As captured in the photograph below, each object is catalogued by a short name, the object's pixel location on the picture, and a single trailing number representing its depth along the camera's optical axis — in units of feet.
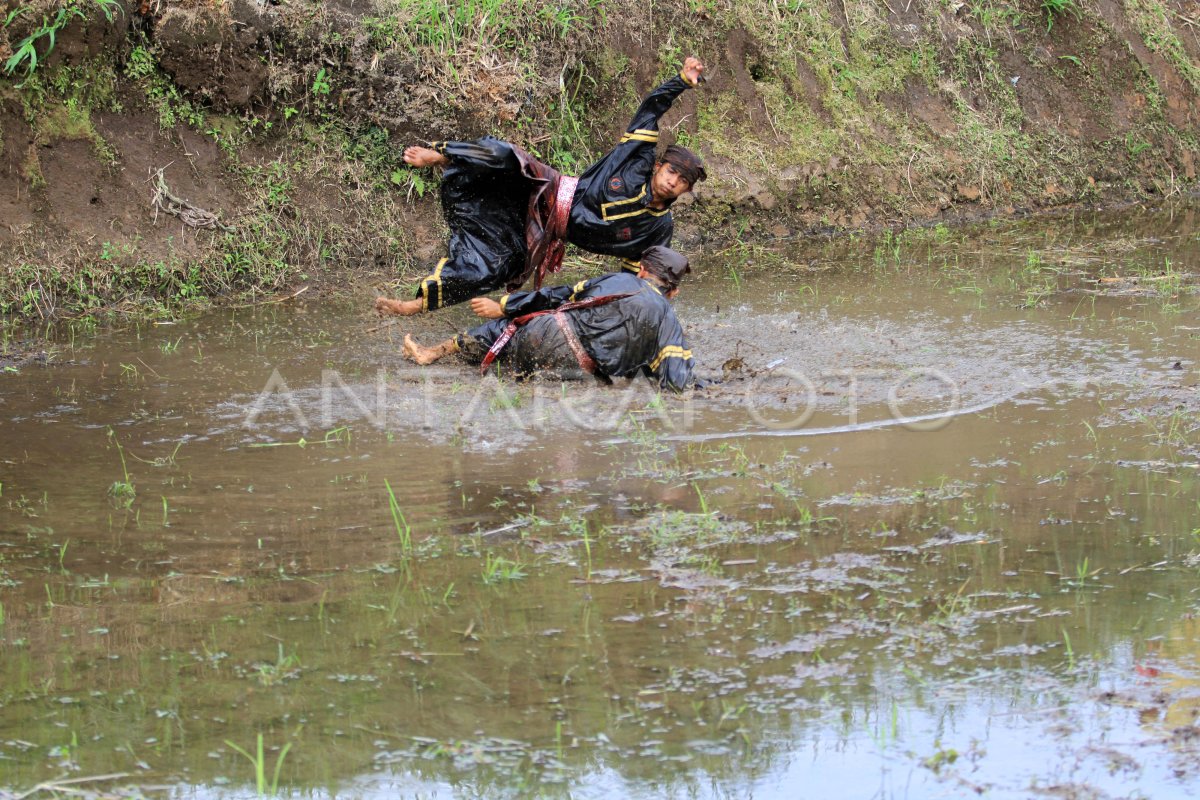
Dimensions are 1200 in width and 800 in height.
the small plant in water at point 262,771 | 18.17
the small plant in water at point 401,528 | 26.66
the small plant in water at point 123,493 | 29.09
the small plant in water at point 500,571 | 25.08
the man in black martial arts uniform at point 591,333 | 39.50
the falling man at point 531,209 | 42.80
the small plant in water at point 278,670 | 21.17
